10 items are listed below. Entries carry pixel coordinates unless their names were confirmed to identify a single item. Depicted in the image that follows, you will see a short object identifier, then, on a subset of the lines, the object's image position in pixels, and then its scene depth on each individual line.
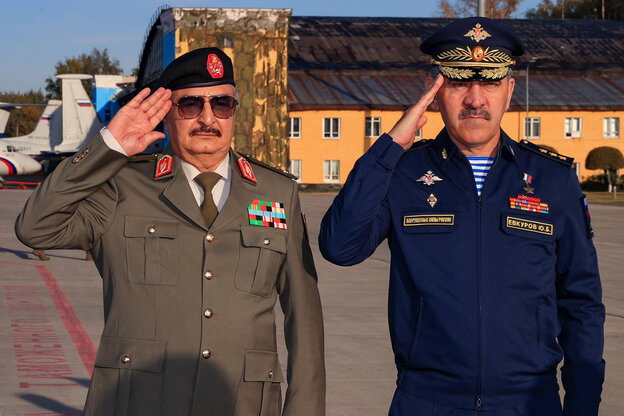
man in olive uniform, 3.63
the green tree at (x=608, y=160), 56.84
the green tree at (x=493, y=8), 92.57
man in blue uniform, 3.59
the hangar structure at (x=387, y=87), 57.41
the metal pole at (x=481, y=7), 19.14
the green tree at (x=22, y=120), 111.44
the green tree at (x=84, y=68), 119.30
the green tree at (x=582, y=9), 94.31
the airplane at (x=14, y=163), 57.06
